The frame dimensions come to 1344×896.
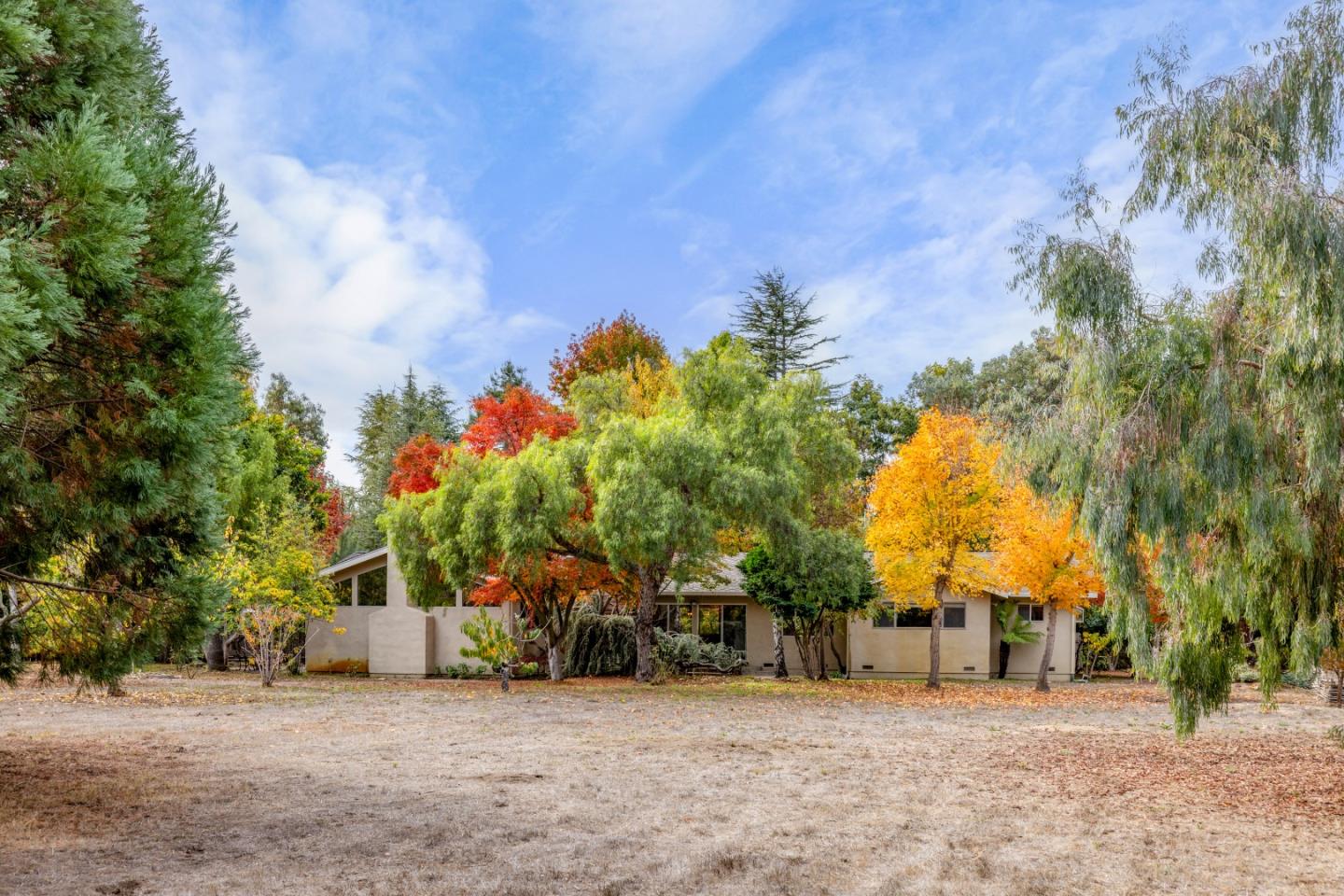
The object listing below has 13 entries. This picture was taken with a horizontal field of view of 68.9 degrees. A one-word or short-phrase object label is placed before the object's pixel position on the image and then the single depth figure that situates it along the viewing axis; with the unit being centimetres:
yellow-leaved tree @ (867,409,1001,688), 2153
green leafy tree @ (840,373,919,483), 4016
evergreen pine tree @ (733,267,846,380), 4281
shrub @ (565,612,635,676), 2570
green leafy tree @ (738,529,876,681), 2188
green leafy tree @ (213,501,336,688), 2048
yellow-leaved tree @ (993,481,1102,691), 2088
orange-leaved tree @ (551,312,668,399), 3841
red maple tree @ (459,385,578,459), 2709
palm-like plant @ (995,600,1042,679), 2631
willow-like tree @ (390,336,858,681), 1869
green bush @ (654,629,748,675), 2517
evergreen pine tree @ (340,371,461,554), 4588
